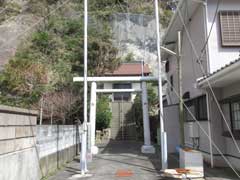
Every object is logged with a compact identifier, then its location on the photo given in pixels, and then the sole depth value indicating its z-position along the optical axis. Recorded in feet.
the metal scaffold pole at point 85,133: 25.16
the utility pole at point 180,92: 26.73
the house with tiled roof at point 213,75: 24.84
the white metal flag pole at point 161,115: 25.13
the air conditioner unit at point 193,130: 31.27
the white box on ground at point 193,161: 22.57
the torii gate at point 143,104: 40.53
